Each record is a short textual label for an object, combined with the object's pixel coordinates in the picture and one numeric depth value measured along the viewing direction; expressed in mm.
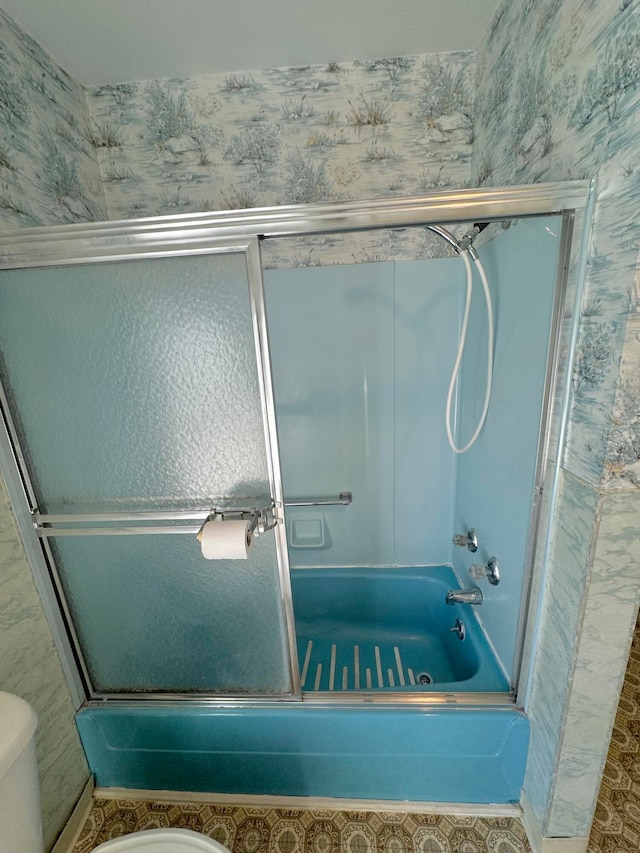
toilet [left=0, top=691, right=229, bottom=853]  695
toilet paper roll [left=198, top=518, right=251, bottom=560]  871
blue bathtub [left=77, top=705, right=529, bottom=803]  1040
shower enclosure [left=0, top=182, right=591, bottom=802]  832
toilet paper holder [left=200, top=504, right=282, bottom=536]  929
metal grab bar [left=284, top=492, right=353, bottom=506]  1749
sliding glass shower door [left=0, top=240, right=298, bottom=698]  871
